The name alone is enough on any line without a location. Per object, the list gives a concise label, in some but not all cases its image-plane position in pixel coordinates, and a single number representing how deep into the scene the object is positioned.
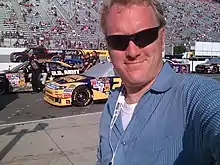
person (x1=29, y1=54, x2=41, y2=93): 8.74
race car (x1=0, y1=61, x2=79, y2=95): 8.48
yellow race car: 6.65
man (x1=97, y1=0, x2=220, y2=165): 0.77
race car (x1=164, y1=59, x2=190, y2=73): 11.40
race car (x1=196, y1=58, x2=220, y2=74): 16.55
